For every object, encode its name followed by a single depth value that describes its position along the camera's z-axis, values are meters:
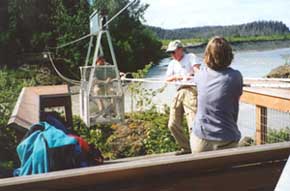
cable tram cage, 5.54
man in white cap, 3.66
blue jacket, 1.77
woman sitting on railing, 2.23
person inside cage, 5.64
